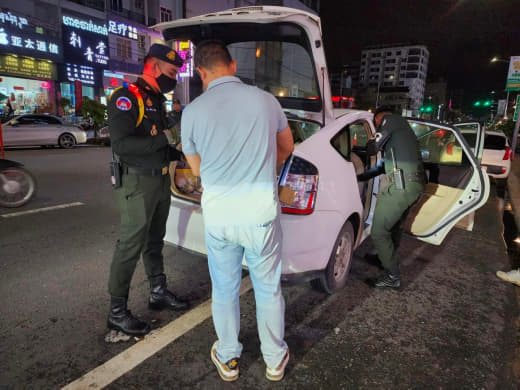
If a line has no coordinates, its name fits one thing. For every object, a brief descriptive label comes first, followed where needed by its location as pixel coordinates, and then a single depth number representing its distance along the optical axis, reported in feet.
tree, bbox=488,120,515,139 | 82.57
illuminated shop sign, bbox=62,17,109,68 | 71.52
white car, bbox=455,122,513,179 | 31.63
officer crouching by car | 10.78
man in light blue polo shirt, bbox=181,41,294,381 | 5.56
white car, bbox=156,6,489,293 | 8.51
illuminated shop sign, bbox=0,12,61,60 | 60.54
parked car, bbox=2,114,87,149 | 41.68
